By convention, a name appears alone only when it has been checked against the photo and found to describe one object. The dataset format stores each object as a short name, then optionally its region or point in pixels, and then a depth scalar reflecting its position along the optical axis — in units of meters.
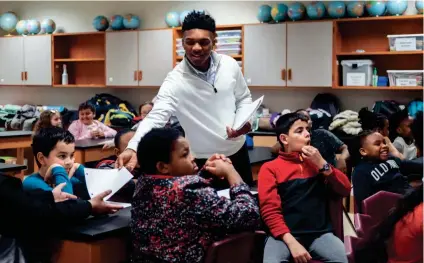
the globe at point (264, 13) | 6.66
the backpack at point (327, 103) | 6.50
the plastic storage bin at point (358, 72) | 6.17
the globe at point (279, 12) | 6.54
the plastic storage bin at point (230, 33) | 6.78
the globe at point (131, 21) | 7.54
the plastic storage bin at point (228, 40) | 6.79
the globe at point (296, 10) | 6.42
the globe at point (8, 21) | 8.59
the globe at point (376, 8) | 6.05
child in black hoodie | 2.96
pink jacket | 6.21
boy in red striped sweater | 2.40
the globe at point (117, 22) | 7.62
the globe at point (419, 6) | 5.95
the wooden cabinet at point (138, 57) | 7.25
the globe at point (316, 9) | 6.31
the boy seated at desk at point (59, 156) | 2.50
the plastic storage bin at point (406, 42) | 5.94
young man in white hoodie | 2.86
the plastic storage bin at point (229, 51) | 6.80
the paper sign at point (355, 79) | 6.18
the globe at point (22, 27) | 8.39
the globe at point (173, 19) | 7.23
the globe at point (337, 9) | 6.19
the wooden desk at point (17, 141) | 5.84
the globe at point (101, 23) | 7.77
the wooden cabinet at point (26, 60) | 8.19
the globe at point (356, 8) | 6.13
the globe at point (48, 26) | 8.28
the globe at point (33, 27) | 8.30
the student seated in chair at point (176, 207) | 1.99
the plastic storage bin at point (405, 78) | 5.95
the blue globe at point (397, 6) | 6.01
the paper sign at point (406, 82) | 5.98
